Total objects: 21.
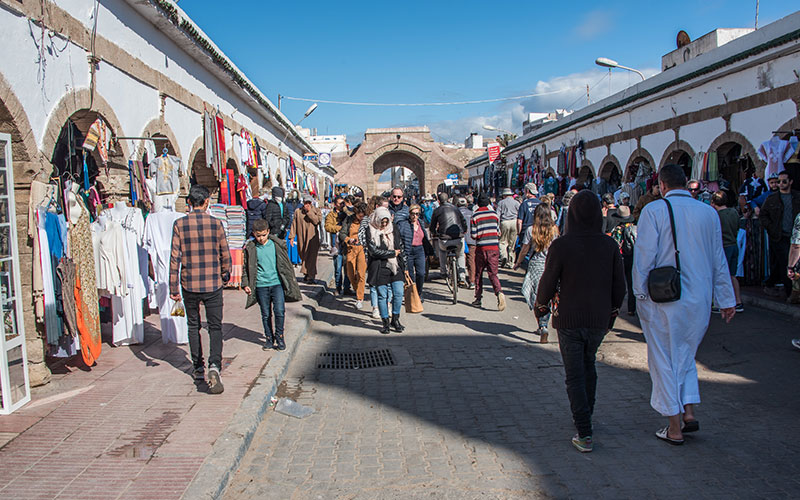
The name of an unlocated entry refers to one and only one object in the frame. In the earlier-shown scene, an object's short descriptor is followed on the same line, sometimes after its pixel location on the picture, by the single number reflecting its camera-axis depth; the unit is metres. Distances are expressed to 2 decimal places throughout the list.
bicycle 9.90
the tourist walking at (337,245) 11.47
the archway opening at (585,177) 19.84
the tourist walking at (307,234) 11.83
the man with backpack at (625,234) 7.95
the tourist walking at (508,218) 13.02
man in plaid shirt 5.39
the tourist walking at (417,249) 9.48
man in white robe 4.07
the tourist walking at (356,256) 9.63
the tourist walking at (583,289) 4.06
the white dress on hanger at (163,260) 6.80
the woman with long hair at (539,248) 7.14
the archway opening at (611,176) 18.02
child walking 6.76
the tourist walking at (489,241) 9.30
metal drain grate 6.62
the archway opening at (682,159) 14.22
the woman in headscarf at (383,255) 7.78
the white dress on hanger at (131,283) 6.72
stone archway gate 49.78
